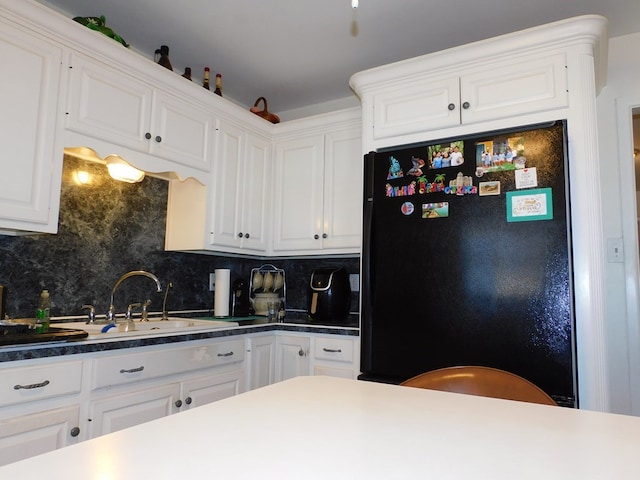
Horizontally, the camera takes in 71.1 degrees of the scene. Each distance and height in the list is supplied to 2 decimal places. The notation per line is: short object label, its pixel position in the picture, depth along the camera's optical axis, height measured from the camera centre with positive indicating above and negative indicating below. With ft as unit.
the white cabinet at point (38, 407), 4.94 -1.53
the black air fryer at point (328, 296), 9.34 -0.29
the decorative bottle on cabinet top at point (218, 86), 9.67 +4.16
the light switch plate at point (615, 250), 7.97 +0.66
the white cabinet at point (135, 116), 6.72 +2.75
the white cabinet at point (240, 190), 9.25 +1.96
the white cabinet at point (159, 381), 5.94 -1.55
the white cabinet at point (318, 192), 9.65 +2.01
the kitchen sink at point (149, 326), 6.41 -0.80
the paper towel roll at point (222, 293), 9.82 -0.29
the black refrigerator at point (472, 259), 5.98 +0.36
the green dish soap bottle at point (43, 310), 6.77 -0.50
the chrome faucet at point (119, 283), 7.83 -0.09
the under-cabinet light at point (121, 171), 7.90 +1.95
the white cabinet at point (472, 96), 6.70 +3.06
